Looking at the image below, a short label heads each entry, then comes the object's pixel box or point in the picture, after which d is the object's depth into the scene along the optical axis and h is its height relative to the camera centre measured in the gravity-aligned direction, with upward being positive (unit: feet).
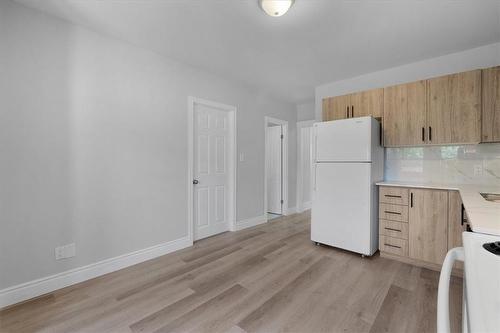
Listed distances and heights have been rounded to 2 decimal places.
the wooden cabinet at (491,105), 7.56 +2.10
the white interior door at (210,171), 10.87 -0.26
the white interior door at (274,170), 16.02 -0.29
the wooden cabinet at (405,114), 8.85 +2.13
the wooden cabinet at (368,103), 9.74 +2.82
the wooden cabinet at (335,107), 10.62 +2.88
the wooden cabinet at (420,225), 7.66 -2.16
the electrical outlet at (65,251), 6.81 -2.63
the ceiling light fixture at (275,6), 5.80 +4.22
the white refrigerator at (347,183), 8.79 -0.69
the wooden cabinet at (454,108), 7.87 +2.13
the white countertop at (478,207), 2.90 -0.77
